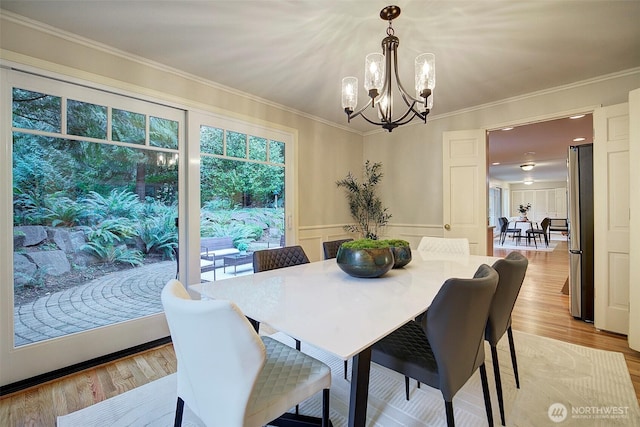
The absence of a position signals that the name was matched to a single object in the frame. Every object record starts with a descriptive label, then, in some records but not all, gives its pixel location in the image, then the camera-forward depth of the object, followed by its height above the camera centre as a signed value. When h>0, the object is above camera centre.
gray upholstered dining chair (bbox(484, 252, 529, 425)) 1.40 -0.44
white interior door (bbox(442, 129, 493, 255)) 3.41 +0.34
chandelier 1.68 +0.83
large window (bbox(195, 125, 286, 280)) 2.90 +0.23
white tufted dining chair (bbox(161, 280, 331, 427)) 0.84 -0.54
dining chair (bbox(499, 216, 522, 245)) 9.03 -0.57
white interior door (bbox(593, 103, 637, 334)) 2.54 -0.03
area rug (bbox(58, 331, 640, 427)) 1.53 -1.11
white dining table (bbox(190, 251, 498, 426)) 0.94 -0.39
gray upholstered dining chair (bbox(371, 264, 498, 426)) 1.05 -0.51
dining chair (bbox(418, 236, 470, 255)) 2.52 -0.30
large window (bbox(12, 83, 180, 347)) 1.96 +0.03
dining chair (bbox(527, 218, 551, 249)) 8.79 -0.55
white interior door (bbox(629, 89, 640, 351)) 2.21 -0.09
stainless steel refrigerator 2.90 -0.17
